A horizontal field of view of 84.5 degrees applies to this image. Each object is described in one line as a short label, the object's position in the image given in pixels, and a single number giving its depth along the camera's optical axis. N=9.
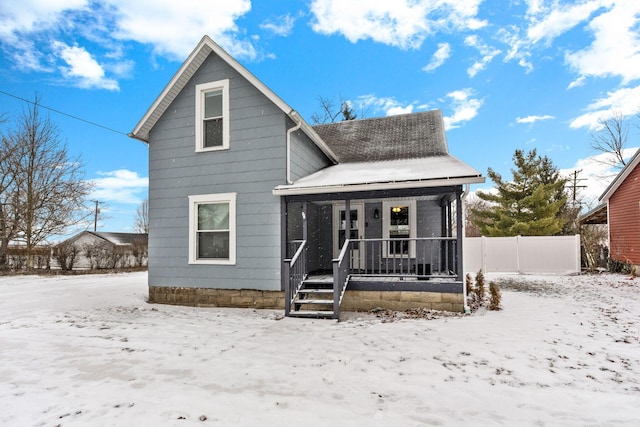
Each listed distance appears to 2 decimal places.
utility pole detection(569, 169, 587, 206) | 32.50
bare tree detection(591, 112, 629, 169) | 24.52
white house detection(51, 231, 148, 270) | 16.97
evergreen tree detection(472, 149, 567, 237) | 19.75
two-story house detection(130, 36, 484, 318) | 7.26
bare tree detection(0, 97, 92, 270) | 17.11
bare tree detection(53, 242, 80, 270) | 16.77
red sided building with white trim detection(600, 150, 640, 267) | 13.58
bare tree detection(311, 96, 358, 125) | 25.53
